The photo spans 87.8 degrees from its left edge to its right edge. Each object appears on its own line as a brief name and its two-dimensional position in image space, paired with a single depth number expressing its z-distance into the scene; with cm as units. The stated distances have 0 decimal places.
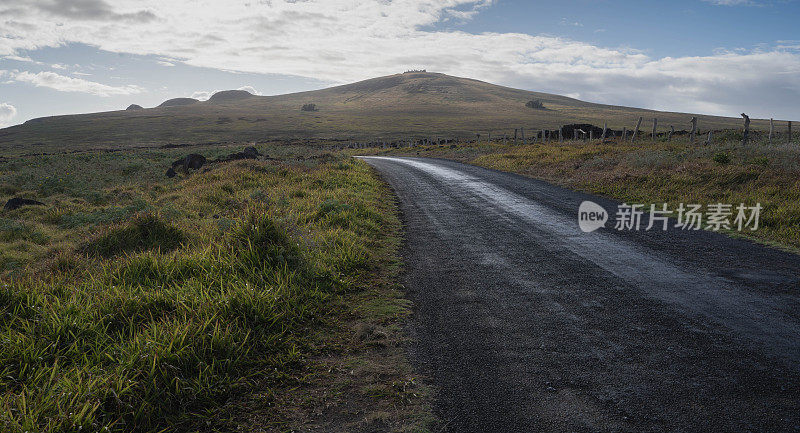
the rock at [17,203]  1408
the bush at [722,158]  1315
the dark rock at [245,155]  2658
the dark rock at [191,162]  2419
